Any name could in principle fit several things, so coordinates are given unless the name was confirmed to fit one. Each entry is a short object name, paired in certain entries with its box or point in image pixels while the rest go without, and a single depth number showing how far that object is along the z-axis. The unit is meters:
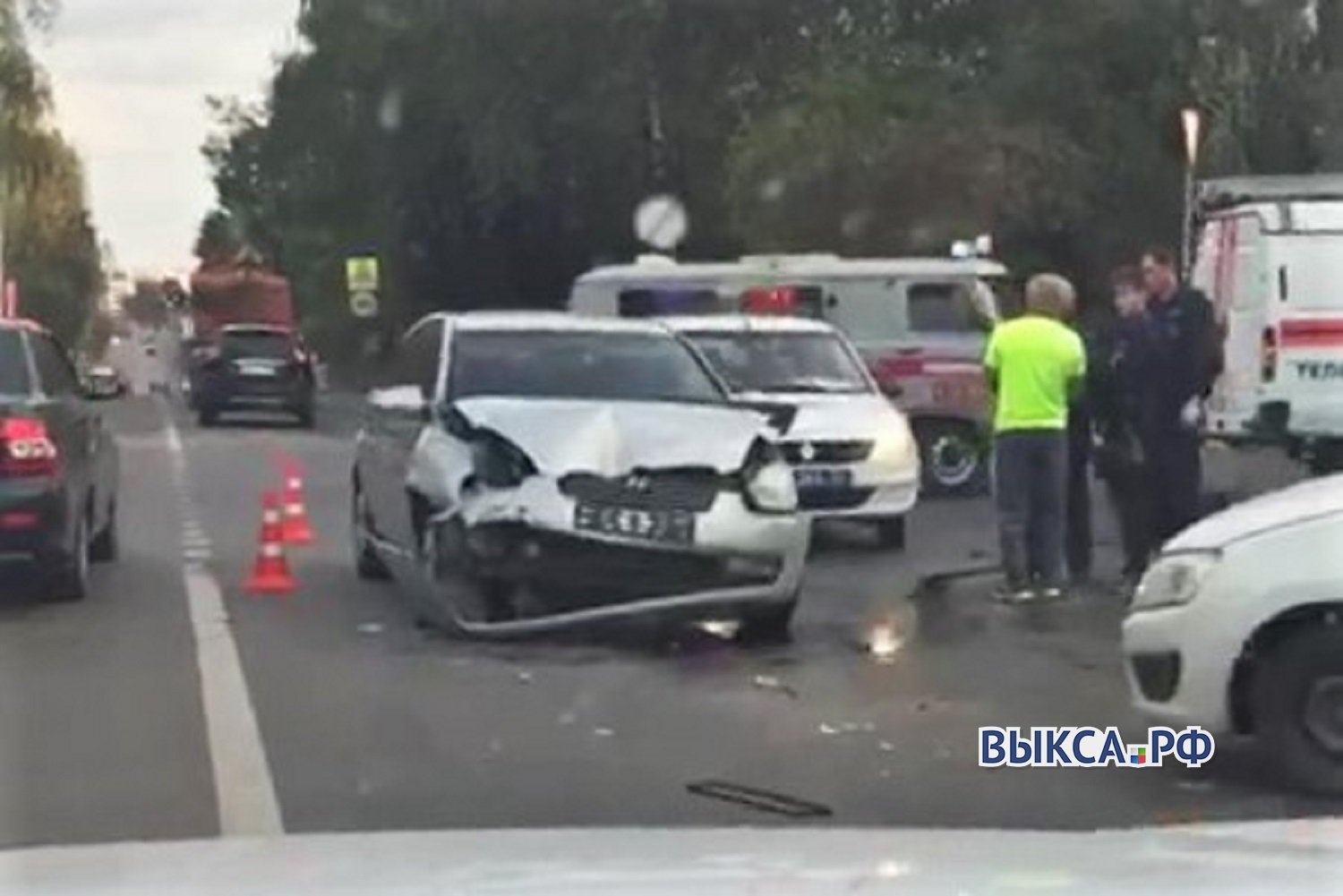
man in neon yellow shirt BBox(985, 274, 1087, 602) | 13.58
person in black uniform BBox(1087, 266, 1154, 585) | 13.55
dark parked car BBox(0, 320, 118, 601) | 13.46
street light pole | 23.14
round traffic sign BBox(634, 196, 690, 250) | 44.78
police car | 17.30
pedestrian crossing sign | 43.66
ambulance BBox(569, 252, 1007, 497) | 22.11
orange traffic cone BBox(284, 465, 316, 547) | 18.08
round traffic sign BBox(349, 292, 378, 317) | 44.62
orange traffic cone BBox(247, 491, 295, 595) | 14.90
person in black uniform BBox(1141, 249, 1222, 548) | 13.36
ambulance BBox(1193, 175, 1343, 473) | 20.50
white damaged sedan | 12.00
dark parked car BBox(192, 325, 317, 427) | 40.31
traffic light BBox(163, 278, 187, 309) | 55.50
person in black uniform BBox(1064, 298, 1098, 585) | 14.11
